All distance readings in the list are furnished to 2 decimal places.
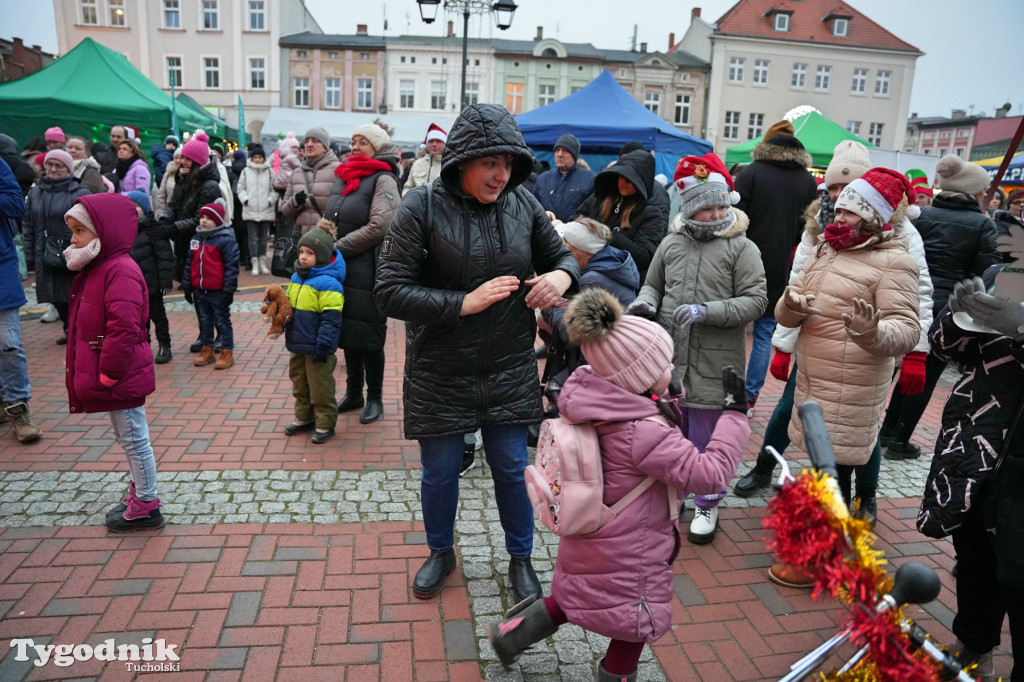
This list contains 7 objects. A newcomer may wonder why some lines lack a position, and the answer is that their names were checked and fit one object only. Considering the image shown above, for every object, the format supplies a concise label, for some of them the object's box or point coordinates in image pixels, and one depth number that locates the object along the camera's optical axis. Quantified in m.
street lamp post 11.70
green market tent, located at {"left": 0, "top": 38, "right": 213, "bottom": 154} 12.71
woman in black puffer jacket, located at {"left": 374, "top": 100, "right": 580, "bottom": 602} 2.71
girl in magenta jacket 3.36
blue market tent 11.20
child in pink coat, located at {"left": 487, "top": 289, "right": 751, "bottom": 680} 2.14
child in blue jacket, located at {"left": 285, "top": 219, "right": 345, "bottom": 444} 4.65
